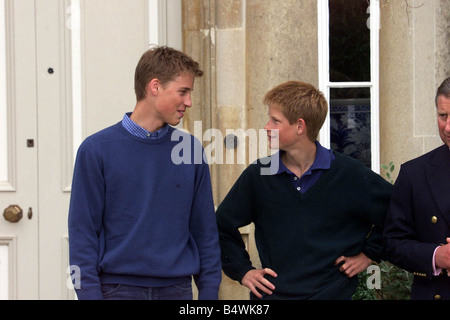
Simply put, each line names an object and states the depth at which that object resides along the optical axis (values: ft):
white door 34.78
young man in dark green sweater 24.11
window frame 35.73
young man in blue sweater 22.04
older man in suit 22.44
